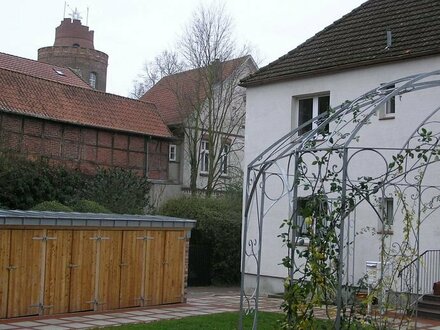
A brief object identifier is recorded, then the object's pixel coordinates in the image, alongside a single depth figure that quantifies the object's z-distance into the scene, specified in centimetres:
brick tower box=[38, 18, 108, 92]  5253
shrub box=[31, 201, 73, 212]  1839
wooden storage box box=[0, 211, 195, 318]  1284
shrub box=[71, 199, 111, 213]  1967
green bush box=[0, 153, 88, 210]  2255
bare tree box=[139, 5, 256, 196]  3281
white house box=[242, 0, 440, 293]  1606
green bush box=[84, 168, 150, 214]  2292
